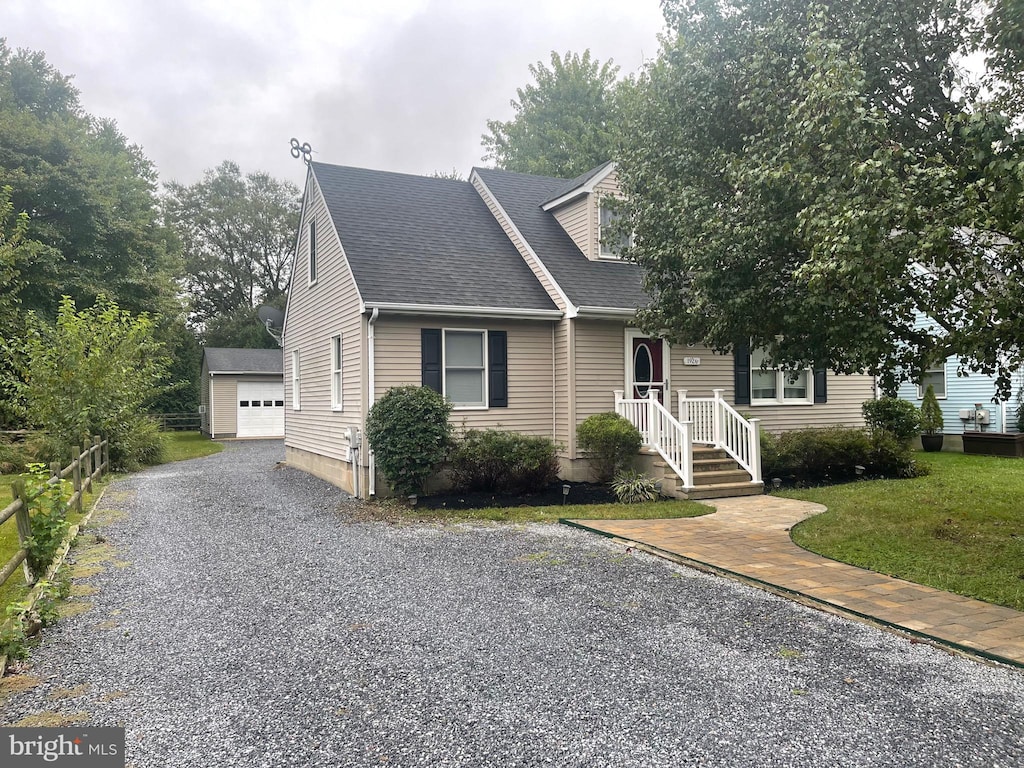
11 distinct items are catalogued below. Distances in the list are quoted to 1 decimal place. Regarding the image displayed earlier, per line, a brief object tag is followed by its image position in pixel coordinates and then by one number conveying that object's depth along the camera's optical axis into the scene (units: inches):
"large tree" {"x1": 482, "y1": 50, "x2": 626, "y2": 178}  1326.3
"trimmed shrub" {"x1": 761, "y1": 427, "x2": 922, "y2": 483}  503.2
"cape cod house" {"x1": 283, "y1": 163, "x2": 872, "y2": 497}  462.9
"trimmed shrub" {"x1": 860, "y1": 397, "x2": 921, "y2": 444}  582.2
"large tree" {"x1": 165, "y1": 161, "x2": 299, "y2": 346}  1707.7
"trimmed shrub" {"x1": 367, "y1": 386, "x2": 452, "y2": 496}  418.3
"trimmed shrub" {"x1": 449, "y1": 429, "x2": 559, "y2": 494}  437.4
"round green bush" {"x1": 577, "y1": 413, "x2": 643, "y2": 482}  462.3
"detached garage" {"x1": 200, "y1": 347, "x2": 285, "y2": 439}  1109.1
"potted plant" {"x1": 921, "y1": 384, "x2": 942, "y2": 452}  701.3
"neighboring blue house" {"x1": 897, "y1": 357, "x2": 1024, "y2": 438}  754.2
